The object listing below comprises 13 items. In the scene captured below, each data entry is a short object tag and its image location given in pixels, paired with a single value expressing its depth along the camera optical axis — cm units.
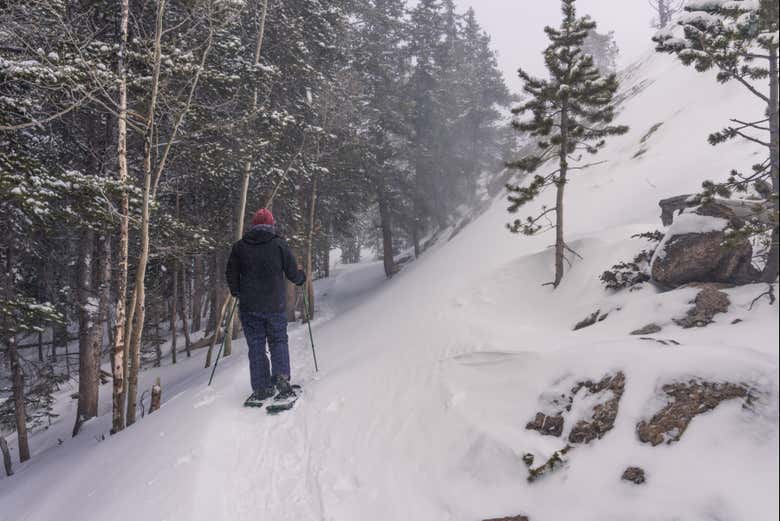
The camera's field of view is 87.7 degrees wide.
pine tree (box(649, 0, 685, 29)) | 3741
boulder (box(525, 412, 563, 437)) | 384
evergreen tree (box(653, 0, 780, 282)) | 344
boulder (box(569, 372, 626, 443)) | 349
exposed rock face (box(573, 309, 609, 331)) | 627
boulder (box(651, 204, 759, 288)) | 514
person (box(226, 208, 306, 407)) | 605
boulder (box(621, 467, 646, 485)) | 283
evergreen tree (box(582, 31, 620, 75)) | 4791
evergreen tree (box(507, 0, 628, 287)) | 872
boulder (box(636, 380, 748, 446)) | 264
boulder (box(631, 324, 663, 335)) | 497
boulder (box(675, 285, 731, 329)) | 446
